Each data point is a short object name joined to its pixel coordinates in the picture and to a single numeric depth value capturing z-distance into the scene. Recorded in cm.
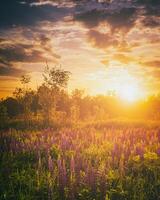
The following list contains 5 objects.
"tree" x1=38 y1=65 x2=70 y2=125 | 2616
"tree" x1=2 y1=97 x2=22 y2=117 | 3834
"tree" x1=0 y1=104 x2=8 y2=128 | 2558
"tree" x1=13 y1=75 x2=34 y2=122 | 2768
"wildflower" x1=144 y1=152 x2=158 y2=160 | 635
